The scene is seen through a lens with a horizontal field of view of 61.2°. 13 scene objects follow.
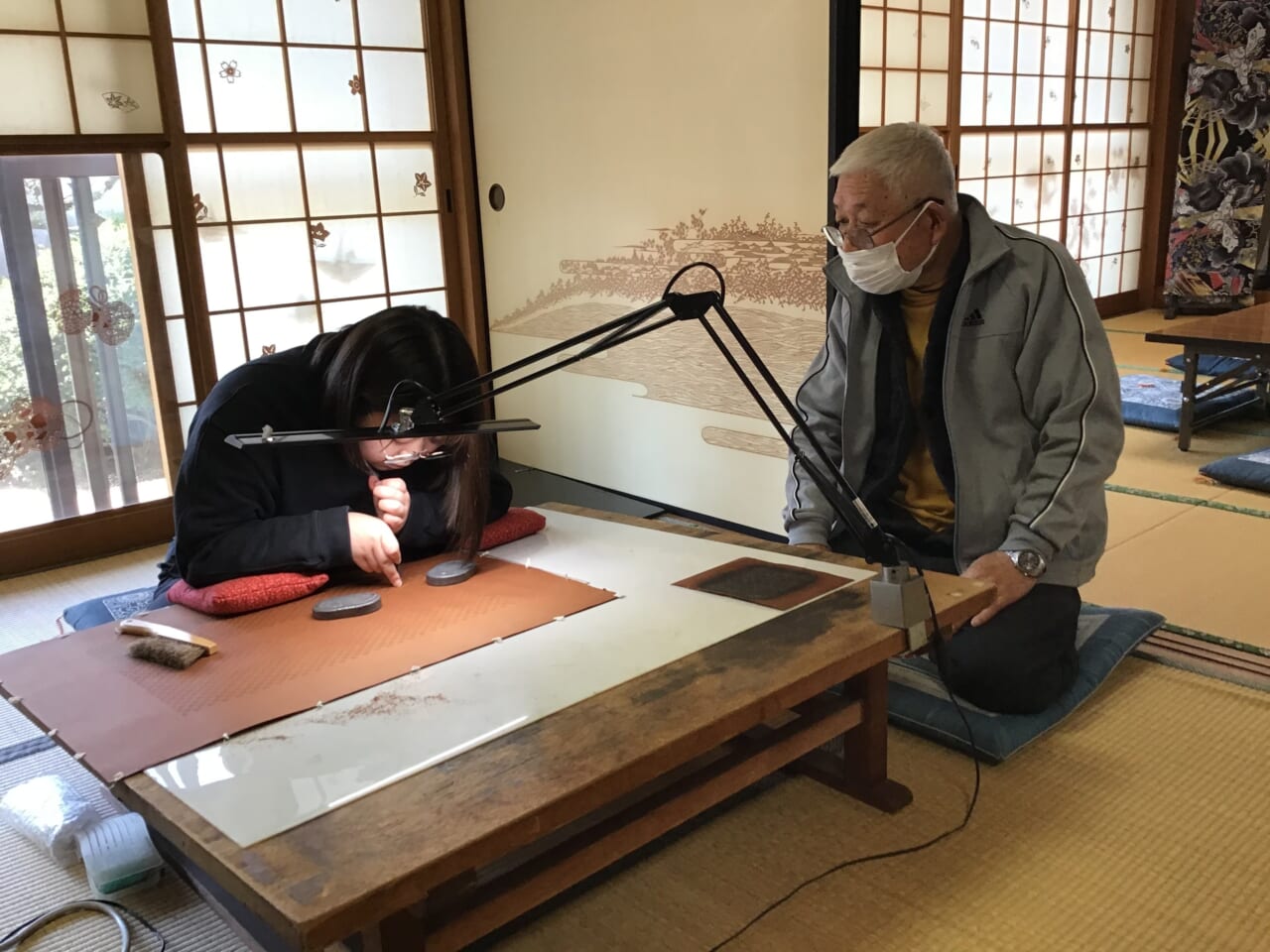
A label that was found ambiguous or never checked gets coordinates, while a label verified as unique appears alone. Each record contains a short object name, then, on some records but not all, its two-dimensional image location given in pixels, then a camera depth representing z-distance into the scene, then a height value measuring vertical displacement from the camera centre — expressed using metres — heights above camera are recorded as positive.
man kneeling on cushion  2.09 -0.43
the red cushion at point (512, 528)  2.12 -0.64
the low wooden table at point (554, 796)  1.08 -0.65
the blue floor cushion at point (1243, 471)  3.70 -1.03
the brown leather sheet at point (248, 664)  1.41 -0.65
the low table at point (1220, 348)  4.11 -0.66
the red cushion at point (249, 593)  1.81 -0.63
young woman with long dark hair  1.85 -0.48
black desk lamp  1.41 -0.32
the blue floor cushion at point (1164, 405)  4.50 -0.97
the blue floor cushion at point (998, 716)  2.14 -1.06
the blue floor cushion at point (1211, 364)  5.16 -0.92
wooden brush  1.61 -0.64
